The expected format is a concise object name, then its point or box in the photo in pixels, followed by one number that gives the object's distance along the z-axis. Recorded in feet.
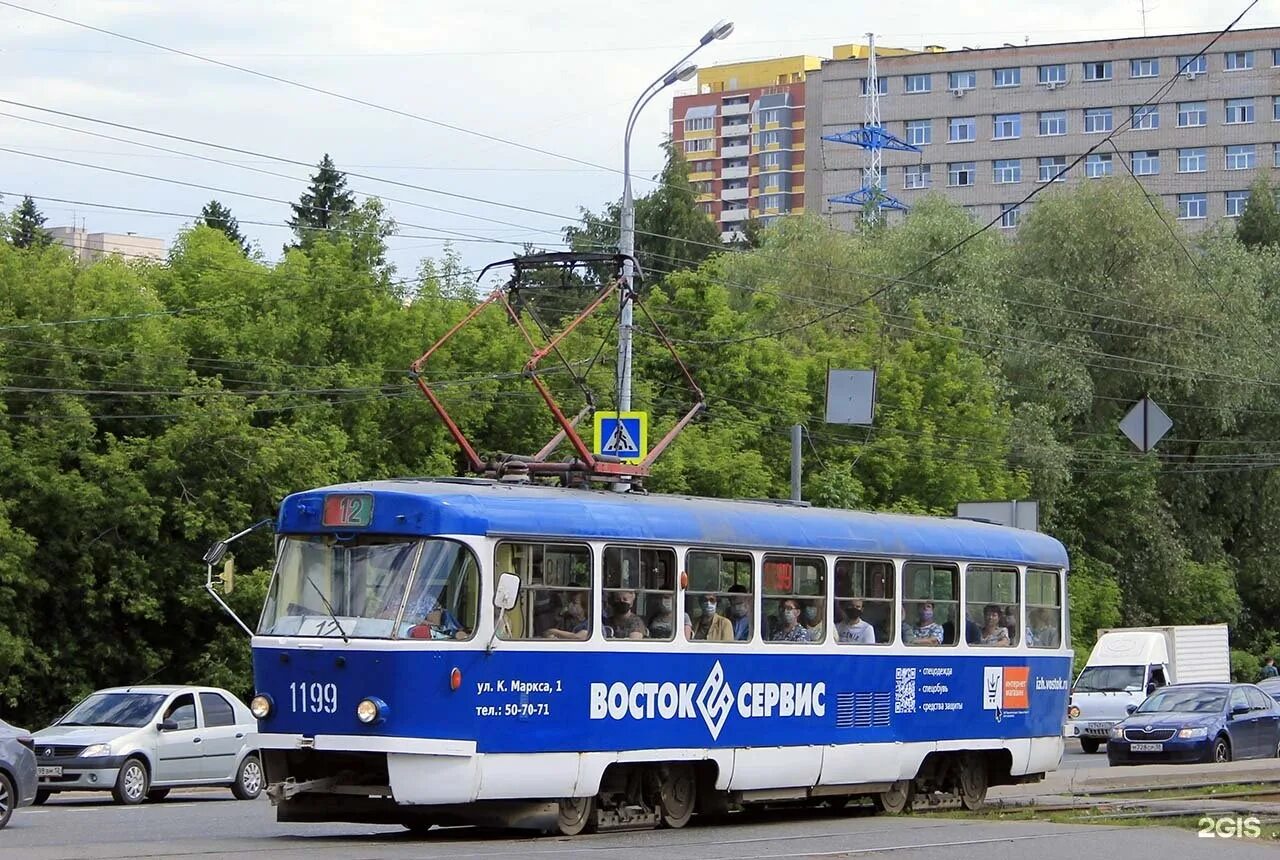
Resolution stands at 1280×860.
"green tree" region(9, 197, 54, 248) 179.32
